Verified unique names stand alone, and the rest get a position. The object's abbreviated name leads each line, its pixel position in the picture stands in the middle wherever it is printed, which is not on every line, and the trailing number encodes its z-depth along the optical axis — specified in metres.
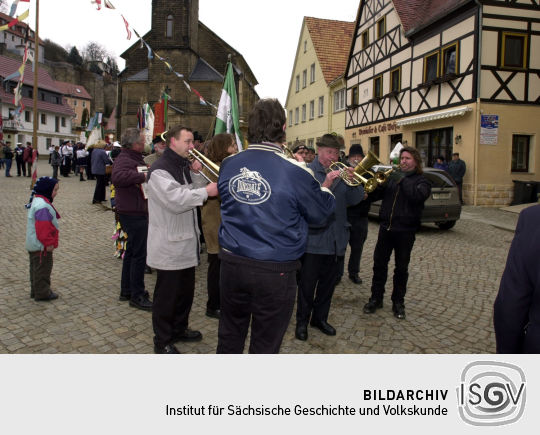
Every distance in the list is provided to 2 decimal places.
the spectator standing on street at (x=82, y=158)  22.35
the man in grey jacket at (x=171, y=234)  3.28
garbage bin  15.22
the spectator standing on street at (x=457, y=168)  15.18
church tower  34.94
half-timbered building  15.06
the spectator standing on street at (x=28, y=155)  23.92
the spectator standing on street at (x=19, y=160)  24.92
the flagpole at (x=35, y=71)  14.70
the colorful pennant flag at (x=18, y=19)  10.93
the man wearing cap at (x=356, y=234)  6.04
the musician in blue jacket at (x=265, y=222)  2.38
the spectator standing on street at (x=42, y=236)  4.78
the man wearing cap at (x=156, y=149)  5.68
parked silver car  9.94
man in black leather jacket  4.73
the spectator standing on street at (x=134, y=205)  4.70
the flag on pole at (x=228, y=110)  6.66
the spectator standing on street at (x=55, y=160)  21.45
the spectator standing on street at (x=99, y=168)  12.73
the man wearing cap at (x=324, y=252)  4.08
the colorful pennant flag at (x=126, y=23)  10.89
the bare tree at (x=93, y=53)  95.75
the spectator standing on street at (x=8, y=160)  24.30
